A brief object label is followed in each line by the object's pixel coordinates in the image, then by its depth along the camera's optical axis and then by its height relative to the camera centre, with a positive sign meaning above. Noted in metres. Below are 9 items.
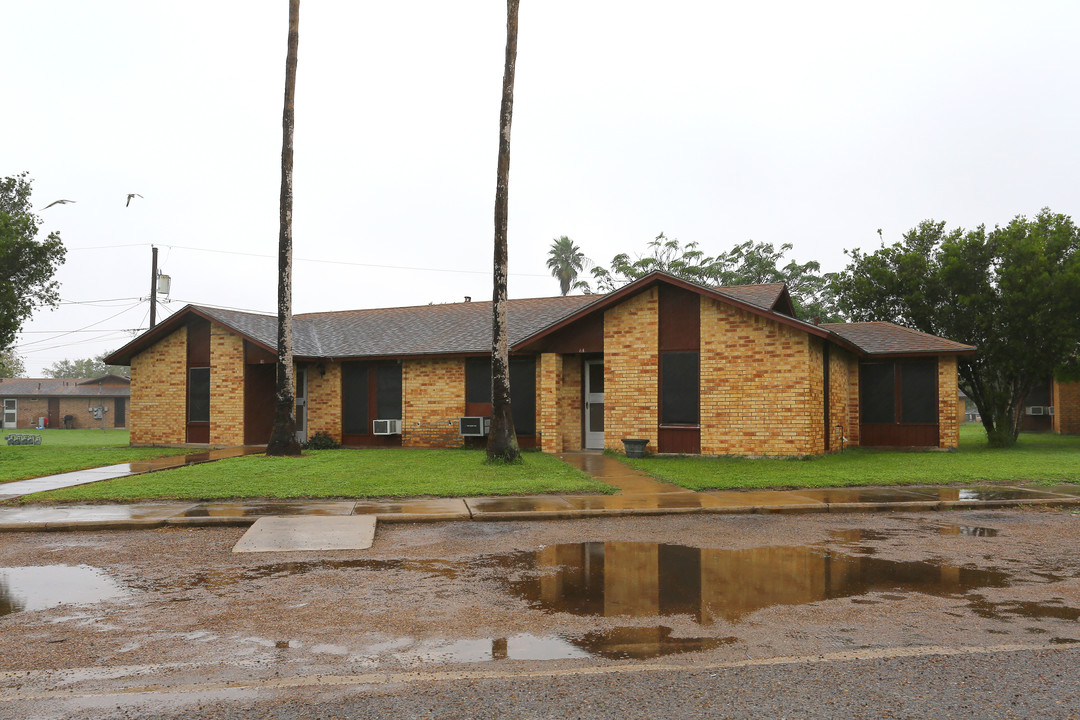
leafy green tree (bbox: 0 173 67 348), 20.92 +3.92
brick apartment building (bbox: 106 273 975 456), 17.25 +0.59
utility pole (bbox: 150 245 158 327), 35.95 +5.18
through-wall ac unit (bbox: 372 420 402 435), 21.45 -0.84
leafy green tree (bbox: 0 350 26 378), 81.89 +3.63
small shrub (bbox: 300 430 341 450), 21.55 -1.29
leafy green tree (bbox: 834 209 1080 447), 21.94 +3.09
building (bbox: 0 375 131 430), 49.00 -0.46
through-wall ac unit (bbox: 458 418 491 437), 20.48 -0.79
